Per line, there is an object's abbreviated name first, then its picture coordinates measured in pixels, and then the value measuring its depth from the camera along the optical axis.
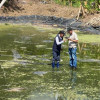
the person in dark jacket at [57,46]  15.83
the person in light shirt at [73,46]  16.03
